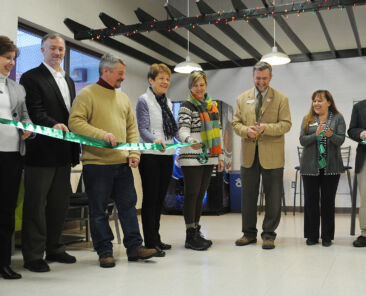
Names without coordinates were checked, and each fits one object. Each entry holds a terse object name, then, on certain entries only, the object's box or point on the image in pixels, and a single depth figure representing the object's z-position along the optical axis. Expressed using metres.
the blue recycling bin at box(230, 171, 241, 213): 7.78
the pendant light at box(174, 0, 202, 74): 6.38
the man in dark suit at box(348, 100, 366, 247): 3.91
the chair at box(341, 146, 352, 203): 7.39
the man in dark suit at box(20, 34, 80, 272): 2.94
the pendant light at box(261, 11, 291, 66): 5.79
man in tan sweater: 2.95
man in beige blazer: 3.79
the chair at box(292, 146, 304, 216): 7.32
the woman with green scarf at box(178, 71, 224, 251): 3.61
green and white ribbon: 2.56
